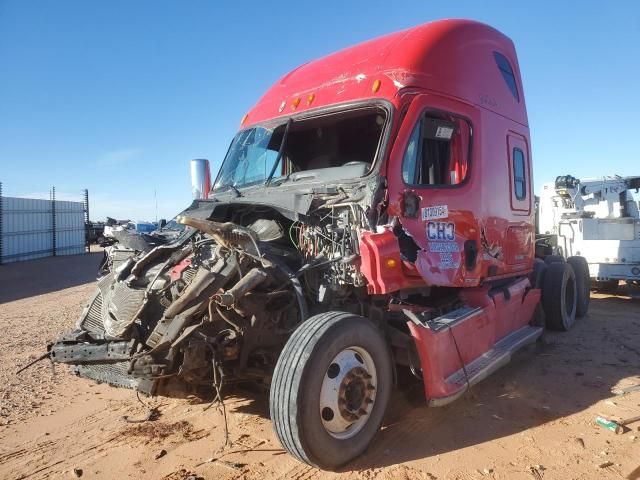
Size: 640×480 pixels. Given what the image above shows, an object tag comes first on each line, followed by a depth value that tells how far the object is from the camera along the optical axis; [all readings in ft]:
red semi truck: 10.95
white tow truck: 32.94
